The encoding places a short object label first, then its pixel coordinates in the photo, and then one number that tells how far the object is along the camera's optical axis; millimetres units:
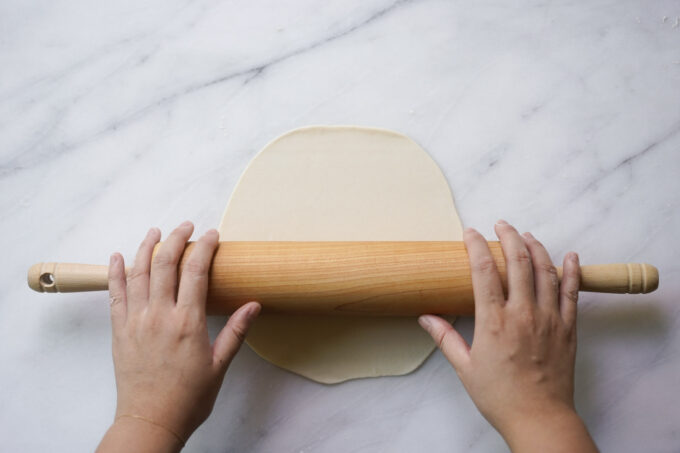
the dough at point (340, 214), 550
